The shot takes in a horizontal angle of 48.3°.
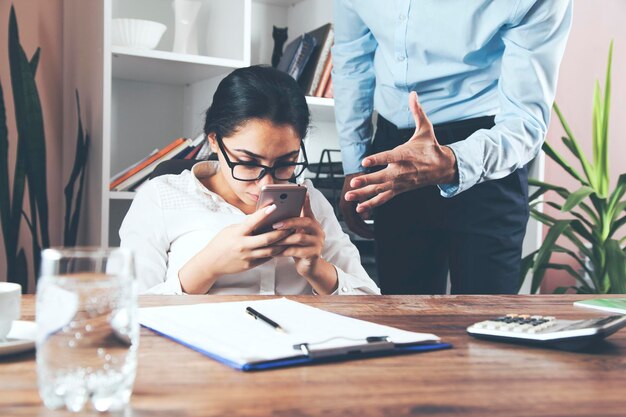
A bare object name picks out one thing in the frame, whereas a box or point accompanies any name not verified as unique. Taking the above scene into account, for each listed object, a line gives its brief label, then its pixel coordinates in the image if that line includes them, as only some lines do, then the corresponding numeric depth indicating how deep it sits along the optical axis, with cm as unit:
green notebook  115
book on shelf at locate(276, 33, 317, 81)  260
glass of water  53
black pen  84
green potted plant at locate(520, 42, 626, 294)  266
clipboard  73
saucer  72
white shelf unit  226
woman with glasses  139
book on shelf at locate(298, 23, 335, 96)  260
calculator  82
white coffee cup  76
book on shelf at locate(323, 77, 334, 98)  264
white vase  255
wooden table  58
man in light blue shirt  164
